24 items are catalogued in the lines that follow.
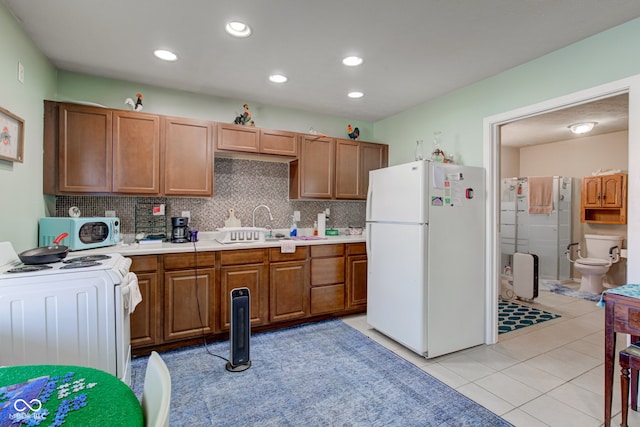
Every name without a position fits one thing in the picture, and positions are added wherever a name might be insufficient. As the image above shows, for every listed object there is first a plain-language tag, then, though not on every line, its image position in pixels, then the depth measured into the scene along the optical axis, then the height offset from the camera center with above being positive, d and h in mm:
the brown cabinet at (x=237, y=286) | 2738 -727
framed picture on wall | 1932 +478
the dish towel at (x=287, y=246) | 3258 -334
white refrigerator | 2670 -367
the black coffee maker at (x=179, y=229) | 3127 -159
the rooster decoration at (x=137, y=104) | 3014 +1002
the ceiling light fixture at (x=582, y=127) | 4340 +1173
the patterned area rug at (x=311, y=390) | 1939 -1212
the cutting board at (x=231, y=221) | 3547 -88
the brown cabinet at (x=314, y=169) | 3680 +507
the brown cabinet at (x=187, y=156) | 3039 +541
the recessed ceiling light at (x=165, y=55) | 2516 +1247
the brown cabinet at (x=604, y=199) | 4758 +233
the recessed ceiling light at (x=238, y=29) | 2146 +1244
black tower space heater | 2504 -931
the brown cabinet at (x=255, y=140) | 3260 +760
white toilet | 4789 -707
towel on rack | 5488 +340
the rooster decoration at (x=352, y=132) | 4137 +1039
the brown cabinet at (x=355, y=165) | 3904 +600
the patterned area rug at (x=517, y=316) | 3462 -1182
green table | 760 -480
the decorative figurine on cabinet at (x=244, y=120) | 3436 +984
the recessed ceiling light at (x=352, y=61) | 2600 +1242
